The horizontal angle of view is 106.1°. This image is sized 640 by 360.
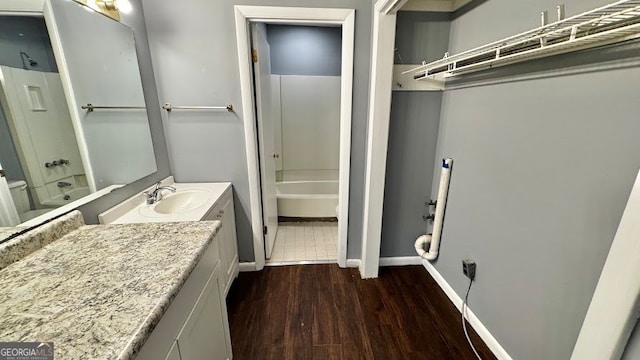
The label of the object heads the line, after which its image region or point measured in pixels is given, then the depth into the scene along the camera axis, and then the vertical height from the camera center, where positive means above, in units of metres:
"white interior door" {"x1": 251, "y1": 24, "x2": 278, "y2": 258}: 1.91 -0.10
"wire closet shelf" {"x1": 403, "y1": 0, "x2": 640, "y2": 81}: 0.69 +0.29
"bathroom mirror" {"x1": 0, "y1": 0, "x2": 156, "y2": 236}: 0.90 +0.06
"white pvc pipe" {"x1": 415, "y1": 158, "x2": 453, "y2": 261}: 1.85 -0.84
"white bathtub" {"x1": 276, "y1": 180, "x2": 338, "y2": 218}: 3.19 -1.11
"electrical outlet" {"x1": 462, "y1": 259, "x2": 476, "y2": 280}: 1.61 -0.97
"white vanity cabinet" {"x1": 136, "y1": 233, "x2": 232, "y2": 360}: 0.70 -0.70
